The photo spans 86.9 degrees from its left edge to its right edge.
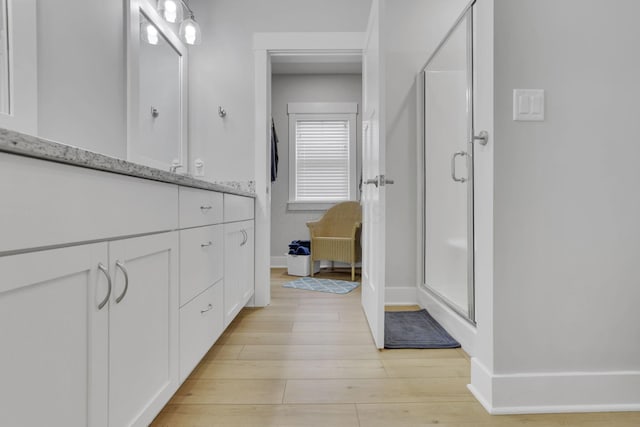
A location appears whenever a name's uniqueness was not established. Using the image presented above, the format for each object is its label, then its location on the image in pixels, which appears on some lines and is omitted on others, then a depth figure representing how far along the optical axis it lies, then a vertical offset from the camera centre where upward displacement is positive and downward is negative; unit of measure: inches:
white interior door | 69.7 +6.5
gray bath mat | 71.3 -27.8
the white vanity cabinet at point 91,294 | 22.4 -7.3
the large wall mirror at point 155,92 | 71.2 +29.2
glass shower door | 73.1 +10.2
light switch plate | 48.2 +15.3
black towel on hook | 145.1 +23.9
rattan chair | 140.0 -10.1
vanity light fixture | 75.0 +44.9
